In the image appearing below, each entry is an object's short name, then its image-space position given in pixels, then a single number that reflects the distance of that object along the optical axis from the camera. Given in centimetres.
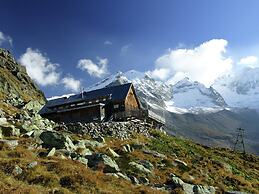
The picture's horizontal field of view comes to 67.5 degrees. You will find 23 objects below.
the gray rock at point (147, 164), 1675
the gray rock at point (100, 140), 2102
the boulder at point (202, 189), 1493
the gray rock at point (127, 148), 1984
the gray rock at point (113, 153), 1777
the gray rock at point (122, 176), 1393
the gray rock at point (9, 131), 1713
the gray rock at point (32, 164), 1247
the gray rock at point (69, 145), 1655
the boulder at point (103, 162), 1438
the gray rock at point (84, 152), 1644
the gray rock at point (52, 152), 1477
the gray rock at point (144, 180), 1442
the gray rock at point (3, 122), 1807
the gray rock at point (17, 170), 1169
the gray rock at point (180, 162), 1980
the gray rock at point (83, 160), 1469
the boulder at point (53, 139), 1654
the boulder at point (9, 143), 1481
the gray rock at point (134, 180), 1395
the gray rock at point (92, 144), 1904
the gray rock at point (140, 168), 1577
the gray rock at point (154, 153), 2055
